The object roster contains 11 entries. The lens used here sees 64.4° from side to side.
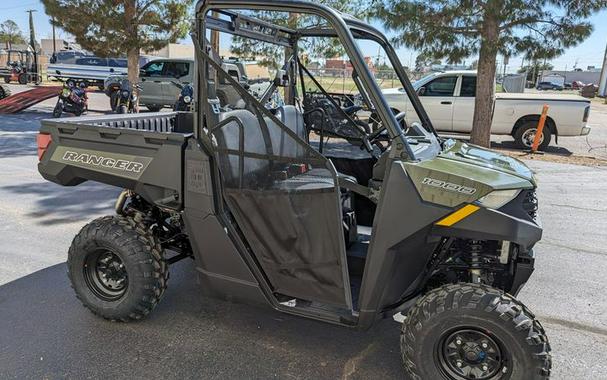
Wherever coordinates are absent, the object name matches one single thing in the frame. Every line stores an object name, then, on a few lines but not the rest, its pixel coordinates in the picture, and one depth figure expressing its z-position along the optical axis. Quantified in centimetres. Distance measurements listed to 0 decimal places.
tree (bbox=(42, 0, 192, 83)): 1434
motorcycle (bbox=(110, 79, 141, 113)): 1229
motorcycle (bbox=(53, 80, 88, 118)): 1334
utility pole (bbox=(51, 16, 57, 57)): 1507
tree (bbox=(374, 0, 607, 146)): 912
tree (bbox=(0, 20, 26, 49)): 7150
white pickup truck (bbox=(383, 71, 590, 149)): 1116
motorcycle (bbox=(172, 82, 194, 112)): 948
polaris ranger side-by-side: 237
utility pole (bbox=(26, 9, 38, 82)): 4072
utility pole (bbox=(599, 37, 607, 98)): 3988
